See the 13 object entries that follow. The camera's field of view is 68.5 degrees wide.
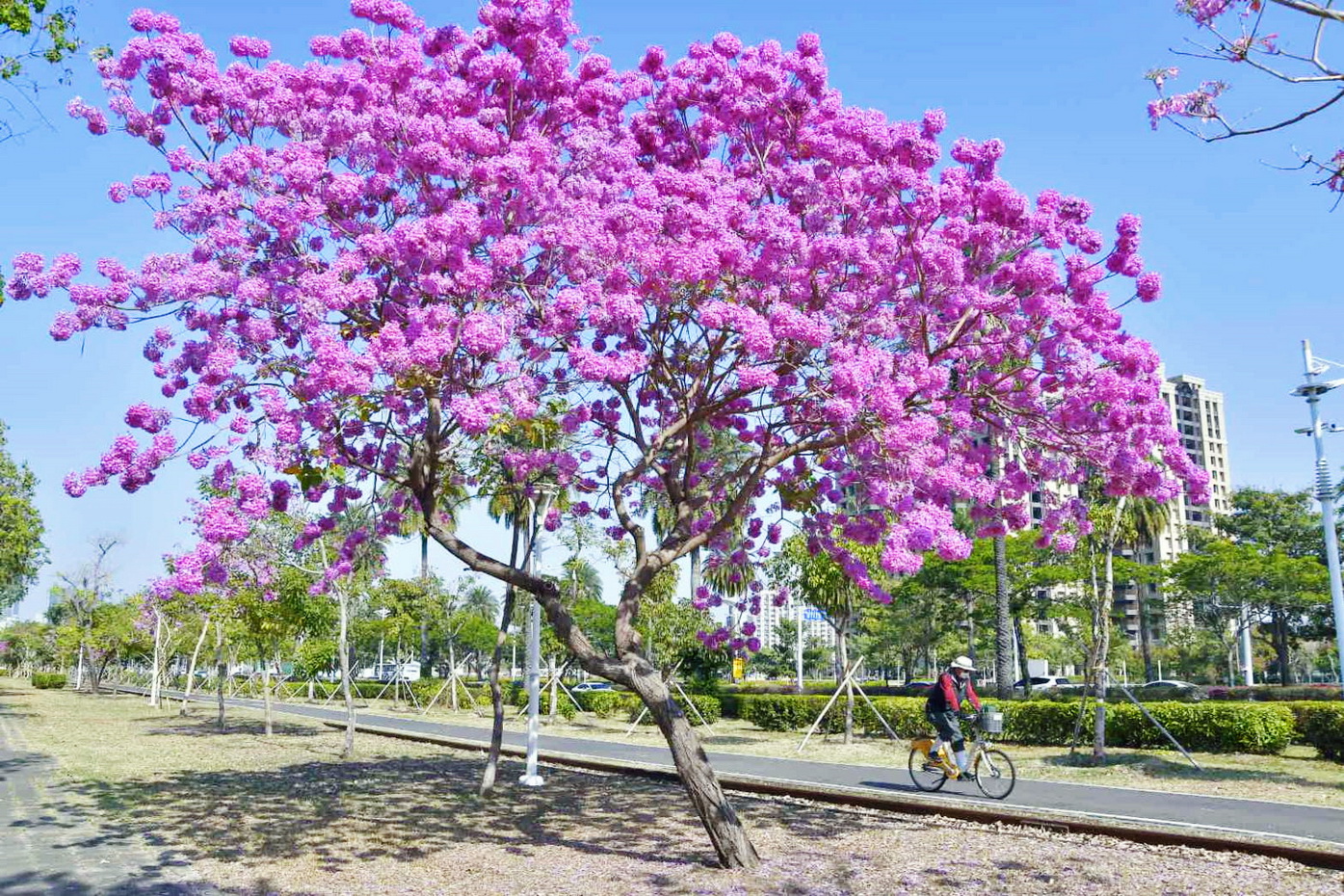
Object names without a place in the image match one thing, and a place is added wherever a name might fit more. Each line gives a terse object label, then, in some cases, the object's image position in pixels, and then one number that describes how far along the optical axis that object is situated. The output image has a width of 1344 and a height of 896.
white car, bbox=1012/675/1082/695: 64.53
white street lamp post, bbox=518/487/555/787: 14.63
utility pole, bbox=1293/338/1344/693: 17.84
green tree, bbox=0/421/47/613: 31.86
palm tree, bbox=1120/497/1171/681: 46.45
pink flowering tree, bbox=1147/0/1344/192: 5.11
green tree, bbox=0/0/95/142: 10.05
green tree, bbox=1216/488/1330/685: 46.34
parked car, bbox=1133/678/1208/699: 46.22
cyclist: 13.80
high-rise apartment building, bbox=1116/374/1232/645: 126.25
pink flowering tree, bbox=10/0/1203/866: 8.00
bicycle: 13.74
